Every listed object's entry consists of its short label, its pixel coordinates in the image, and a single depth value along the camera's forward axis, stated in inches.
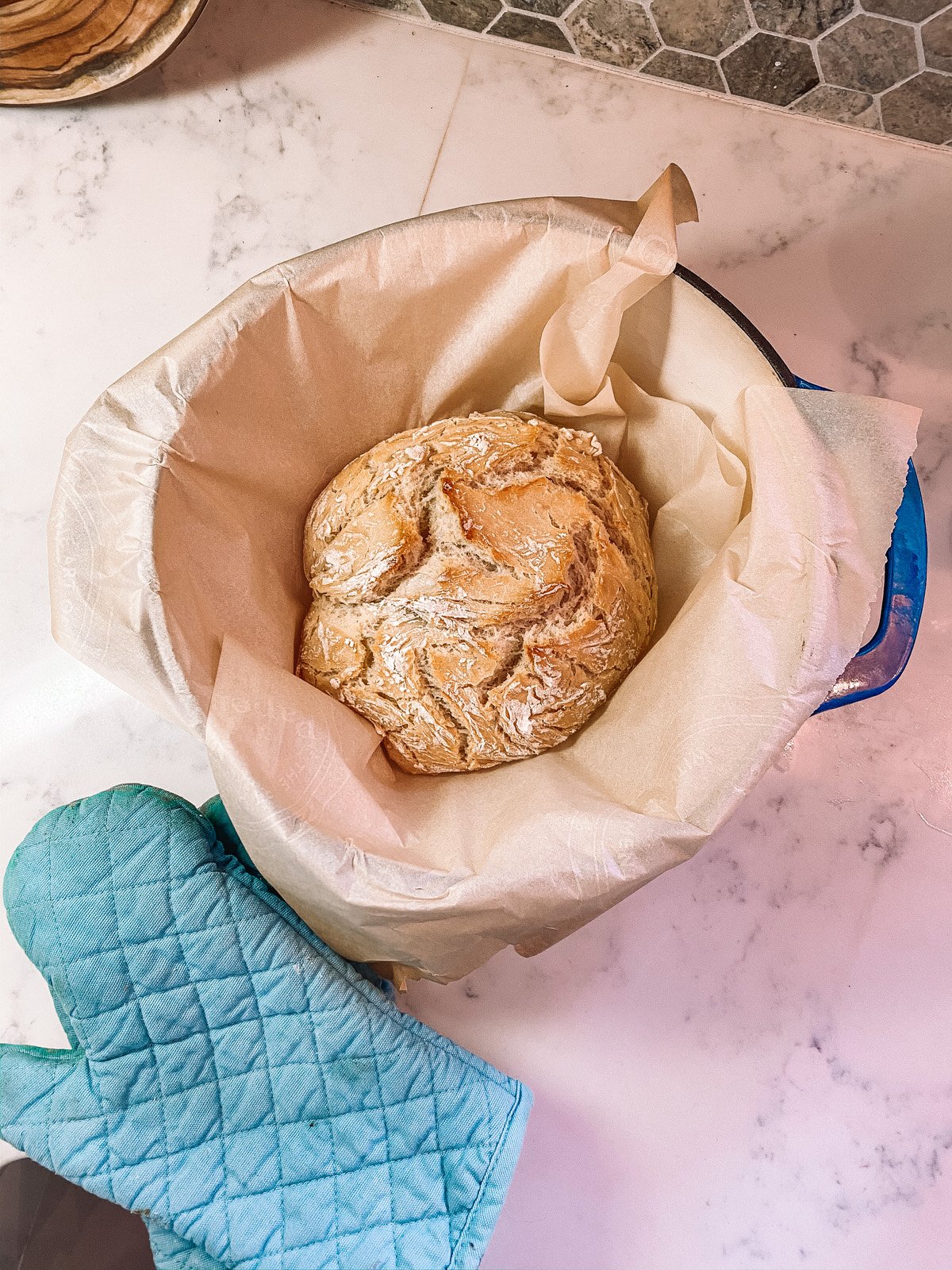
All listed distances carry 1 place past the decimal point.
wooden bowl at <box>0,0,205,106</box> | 28.5
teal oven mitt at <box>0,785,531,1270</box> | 26.2
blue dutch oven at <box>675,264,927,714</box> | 23.5
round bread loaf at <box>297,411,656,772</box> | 23.7
